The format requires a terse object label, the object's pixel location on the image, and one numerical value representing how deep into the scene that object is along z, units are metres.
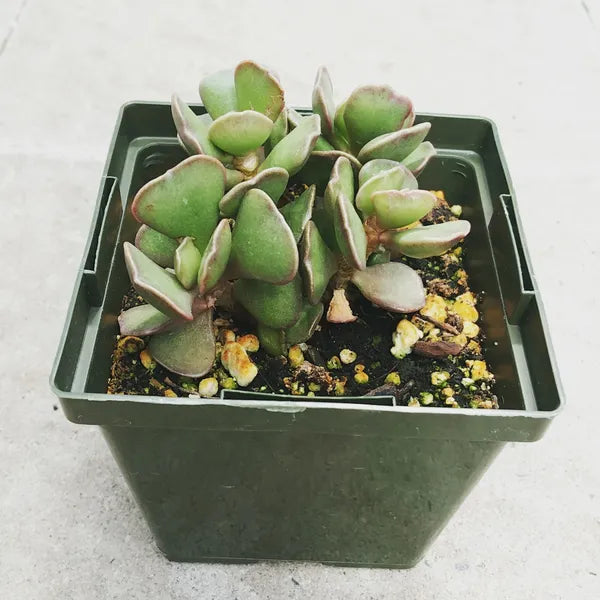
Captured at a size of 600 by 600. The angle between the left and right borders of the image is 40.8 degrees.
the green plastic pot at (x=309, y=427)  0.17
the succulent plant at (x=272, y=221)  0.16
